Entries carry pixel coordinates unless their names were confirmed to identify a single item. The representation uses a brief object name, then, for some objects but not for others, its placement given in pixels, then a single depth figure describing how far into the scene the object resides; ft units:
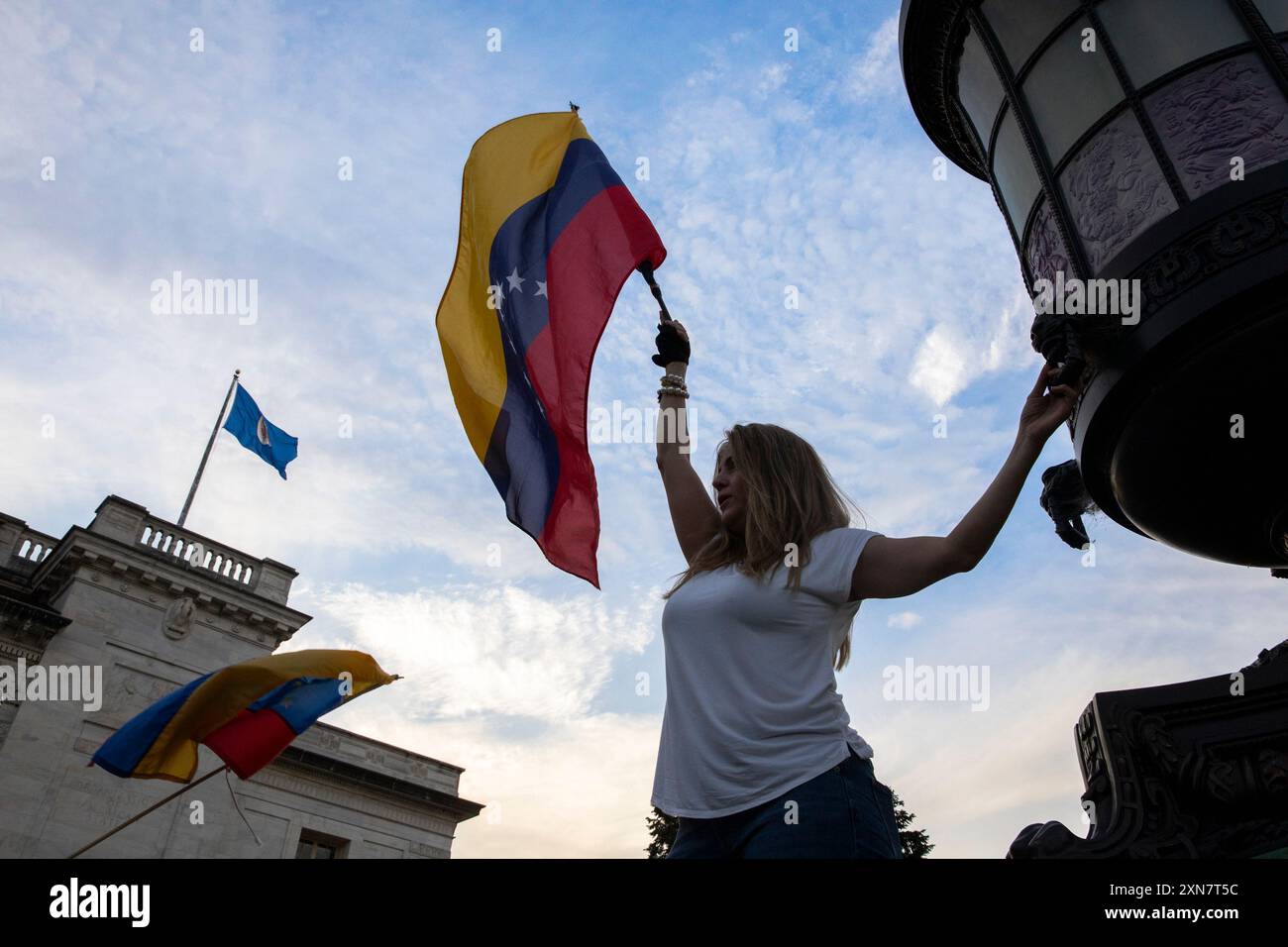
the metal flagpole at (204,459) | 77.03
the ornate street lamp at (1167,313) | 8.59
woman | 7.11
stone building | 60.29
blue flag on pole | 72.43
